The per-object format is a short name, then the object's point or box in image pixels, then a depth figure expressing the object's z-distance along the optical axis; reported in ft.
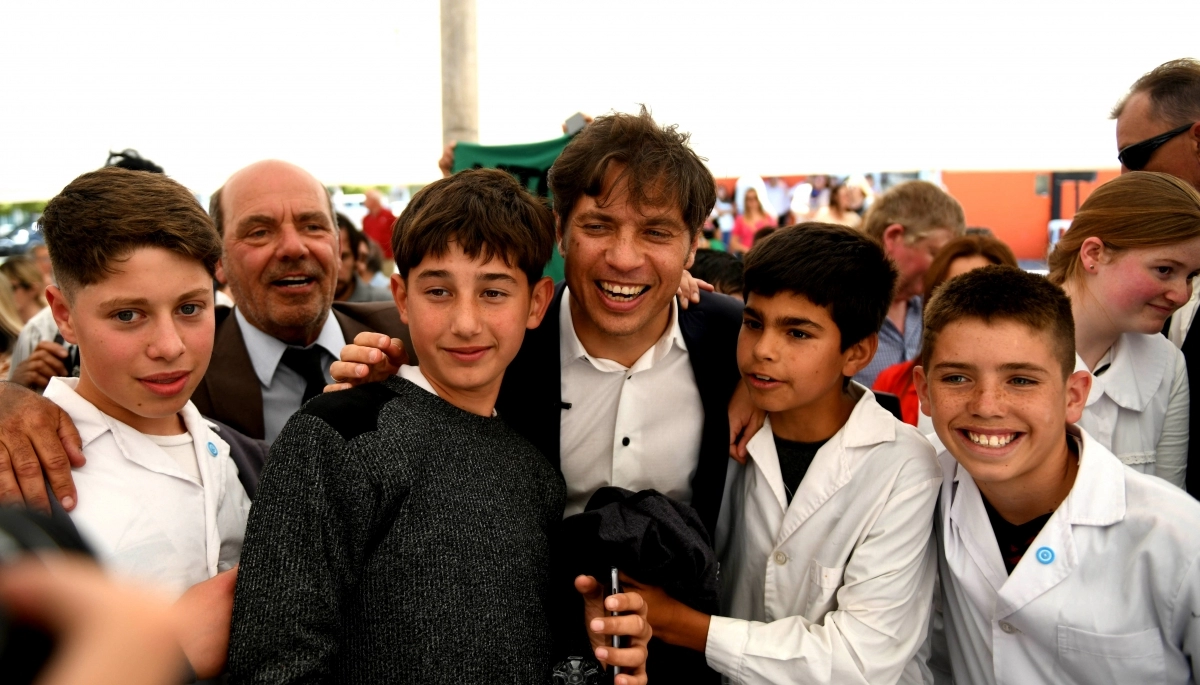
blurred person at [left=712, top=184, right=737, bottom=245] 35.81
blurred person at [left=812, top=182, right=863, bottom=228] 29.30
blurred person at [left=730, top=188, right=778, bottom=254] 32.48
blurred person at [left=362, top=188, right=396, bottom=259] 25.25
